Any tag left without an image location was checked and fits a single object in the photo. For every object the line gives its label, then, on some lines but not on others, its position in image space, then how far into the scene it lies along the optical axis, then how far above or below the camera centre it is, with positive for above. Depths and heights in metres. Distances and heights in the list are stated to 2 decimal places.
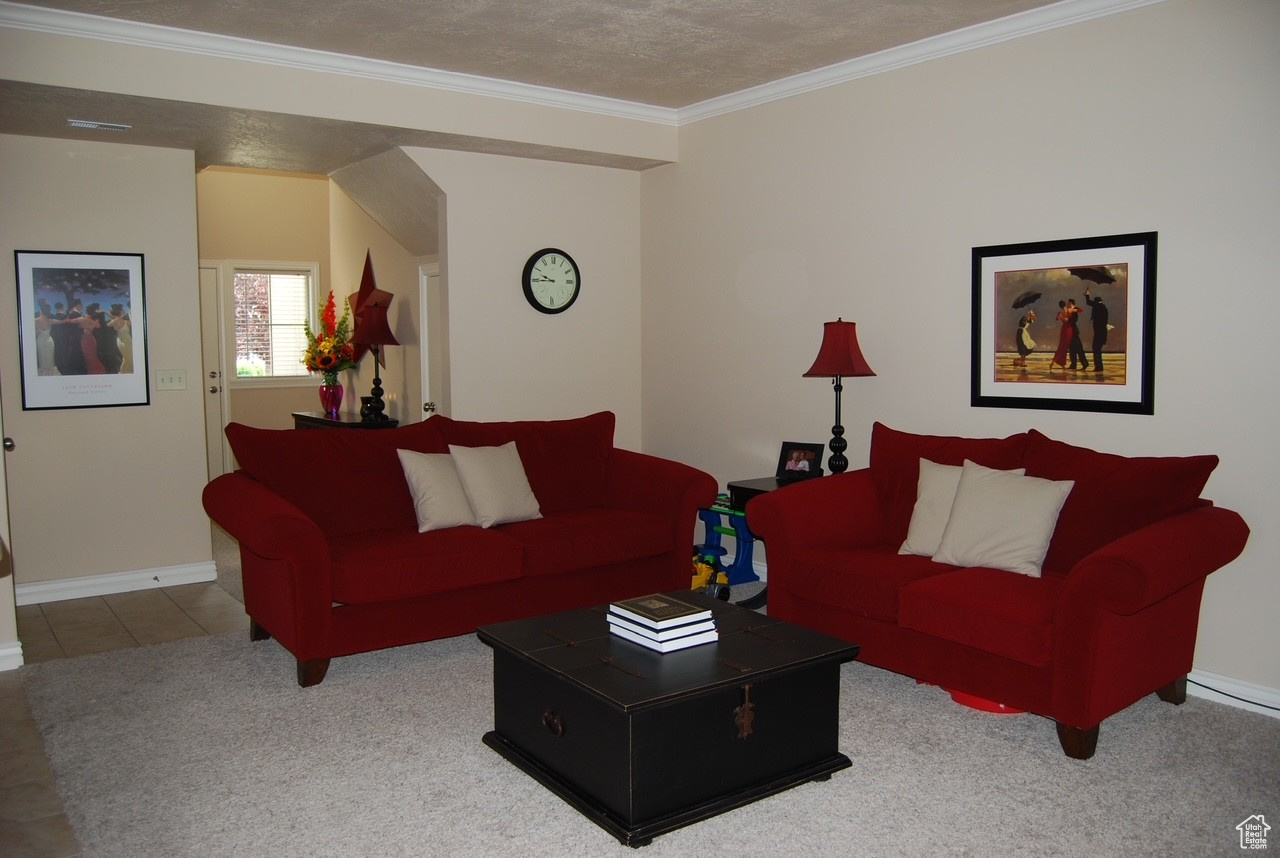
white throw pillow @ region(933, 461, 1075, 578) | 3.58 -0.62
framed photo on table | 5.06 -0.54
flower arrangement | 7.29 +0.07
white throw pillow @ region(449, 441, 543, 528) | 4.54 -0.60
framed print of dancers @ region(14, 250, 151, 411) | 5.09 +0.15
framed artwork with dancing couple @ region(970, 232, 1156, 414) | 3.88 +0.13
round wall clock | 5.82 +0.46
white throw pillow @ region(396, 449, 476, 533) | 4.39 -0.61
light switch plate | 5.47 -0.12
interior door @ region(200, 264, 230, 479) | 7.86 -0.10
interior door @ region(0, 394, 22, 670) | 4.05 -1.12
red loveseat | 3.09 -0.80
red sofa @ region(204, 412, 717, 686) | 3.84 -0.78
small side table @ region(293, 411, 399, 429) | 6.55 -0.44
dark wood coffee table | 2.66 -1.04
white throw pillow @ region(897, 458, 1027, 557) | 3.91 -0.62
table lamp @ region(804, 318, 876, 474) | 4.64 +0.00
